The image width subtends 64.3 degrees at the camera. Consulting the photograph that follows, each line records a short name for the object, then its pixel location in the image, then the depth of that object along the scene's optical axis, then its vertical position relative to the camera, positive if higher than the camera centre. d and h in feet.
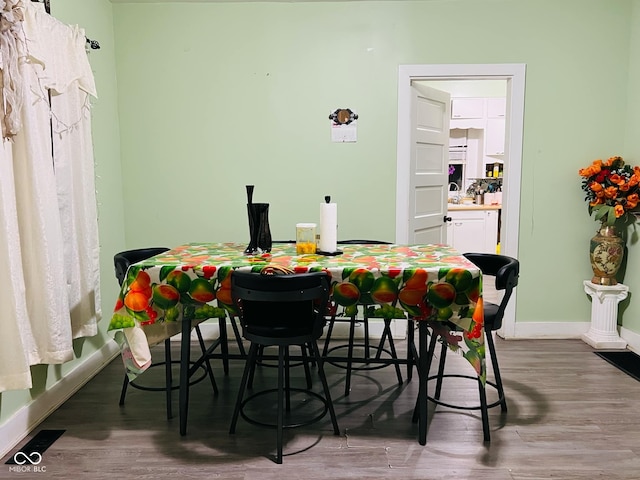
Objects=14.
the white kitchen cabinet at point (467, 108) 22.48 +3.08
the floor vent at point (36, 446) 7.81 -4.30
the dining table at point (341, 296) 7.73 -1.83
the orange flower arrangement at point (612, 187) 11.94 -0.20
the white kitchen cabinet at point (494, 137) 22.68 +1.85
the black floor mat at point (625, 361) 11.10 -4.17
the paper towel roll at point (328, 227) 8.84 -0.87
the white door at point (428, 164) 13.47 +0.39
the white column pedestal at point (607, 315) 12.57 -3.38
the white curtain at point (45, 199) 7.44 -0.37
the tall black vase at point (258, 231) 9.16 -0.97
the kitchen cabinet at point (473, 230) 21.86 -2.22
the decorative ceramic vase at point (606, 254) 12.41 -1.83
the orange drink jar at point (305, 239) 9.22 -1.11
